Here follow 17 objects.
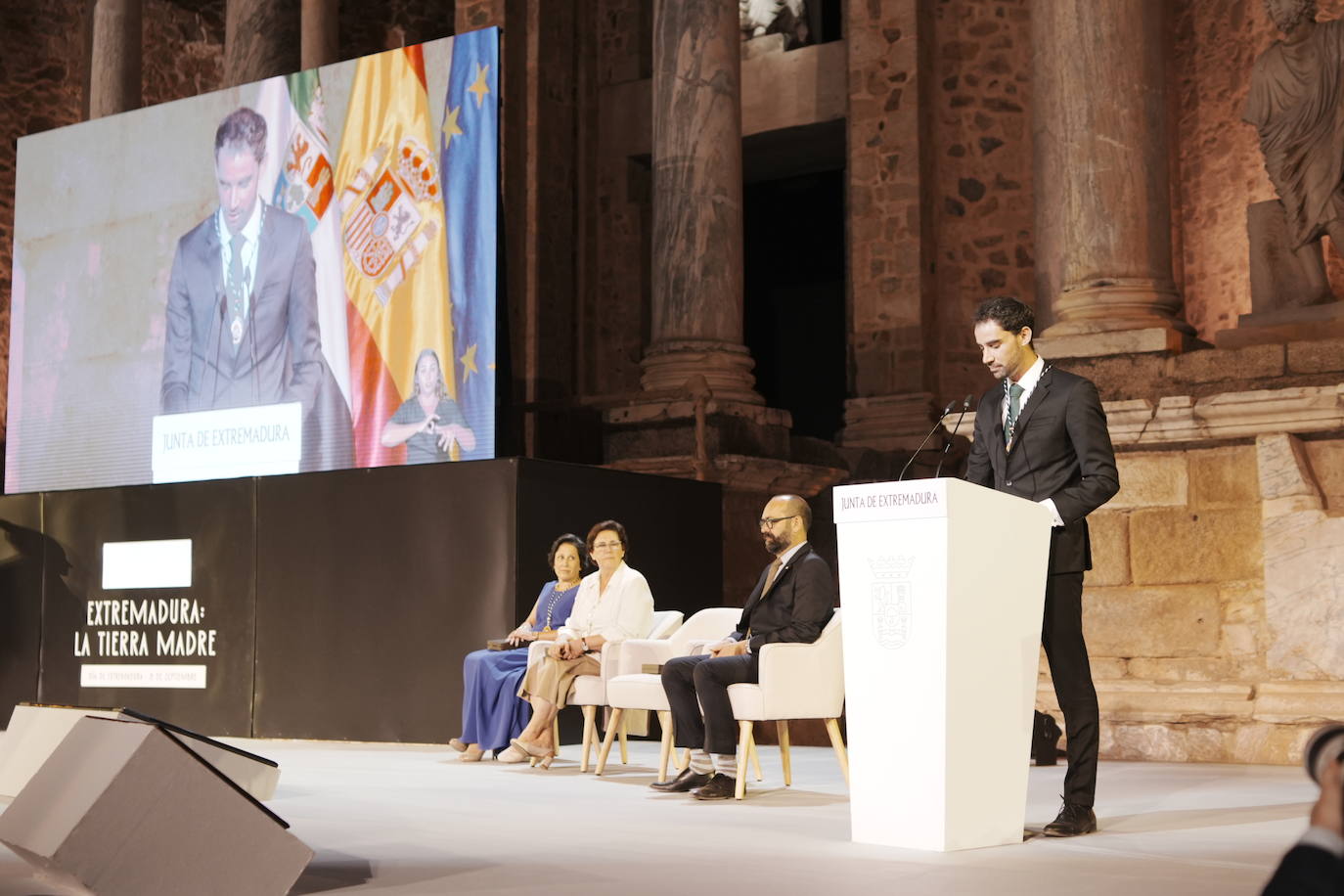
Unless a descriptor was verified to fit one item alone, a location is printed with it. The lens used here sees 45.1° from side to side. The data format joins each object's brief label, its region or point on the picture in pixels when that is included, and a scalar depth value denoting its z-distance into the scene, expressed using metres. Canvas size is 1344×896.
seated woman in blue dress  7.29
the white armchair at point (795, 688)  5.51
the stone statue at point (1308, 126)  7.54
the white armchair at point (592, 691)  6.75
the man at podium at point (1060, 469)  4.25
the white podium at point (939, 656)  3.87
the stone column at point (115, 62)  14.12
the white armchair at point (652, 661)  6.18
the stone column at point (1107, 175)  7.77
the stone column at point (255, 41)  13.74
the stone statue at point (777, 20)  14.02
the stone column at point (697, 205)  11.43
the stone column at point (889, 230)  12.22
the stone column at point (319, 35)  13.61
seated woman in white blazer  6.90
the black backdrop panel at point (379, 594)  8.54
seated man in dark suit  5.57
